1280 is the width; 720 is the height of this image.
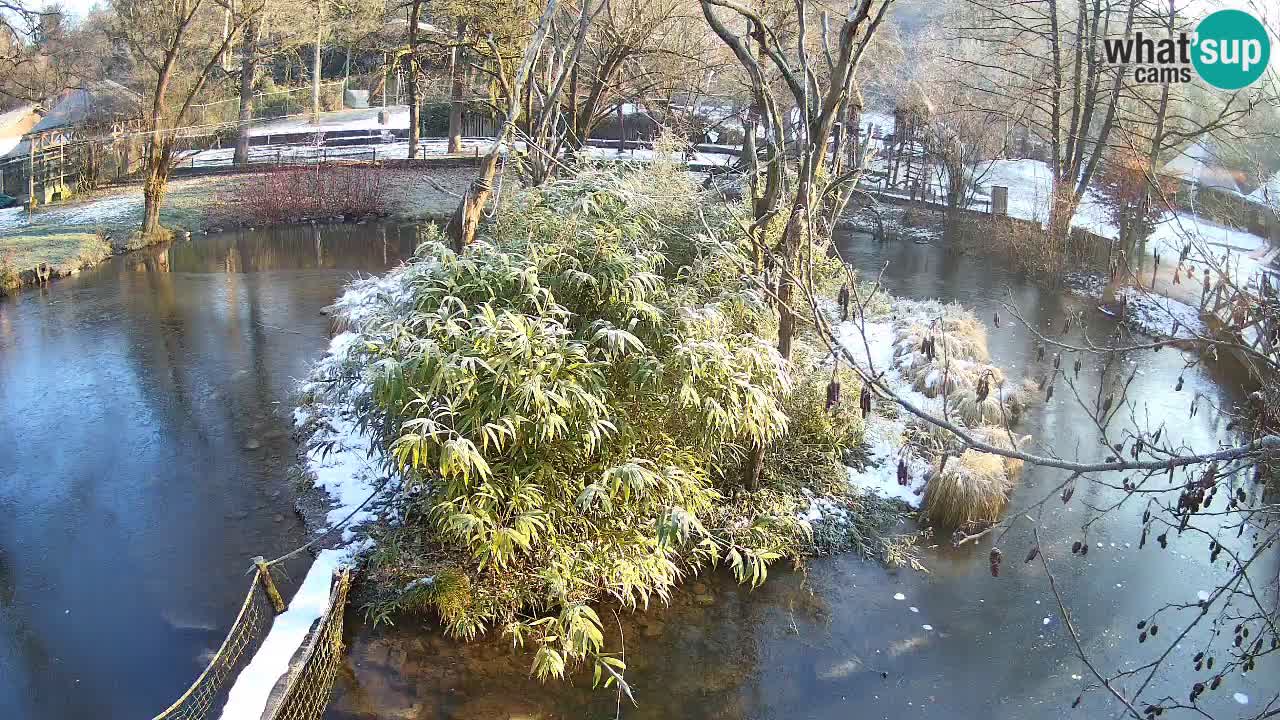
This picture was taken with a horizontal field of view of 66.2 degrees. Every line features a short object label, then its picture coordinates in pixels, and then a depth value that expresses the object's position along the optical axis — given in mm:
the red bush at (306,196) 21016
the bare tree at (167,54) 17703
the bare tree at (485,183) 9698
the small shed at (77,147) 20281
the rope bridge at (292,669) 5832
